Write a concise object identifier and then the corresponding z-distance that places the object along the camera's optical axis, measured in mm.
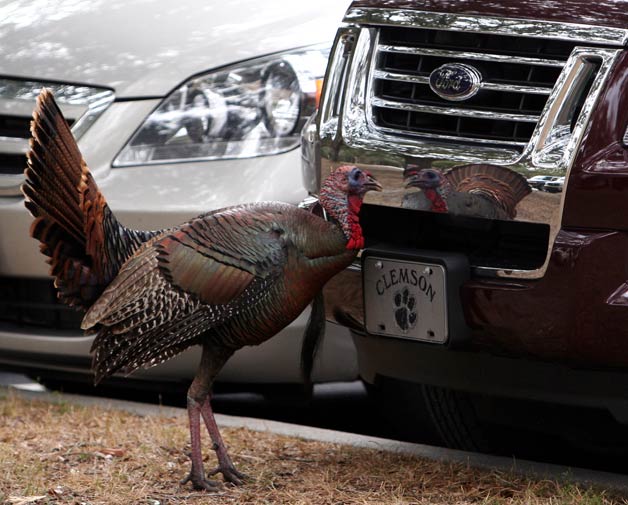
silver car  10500
